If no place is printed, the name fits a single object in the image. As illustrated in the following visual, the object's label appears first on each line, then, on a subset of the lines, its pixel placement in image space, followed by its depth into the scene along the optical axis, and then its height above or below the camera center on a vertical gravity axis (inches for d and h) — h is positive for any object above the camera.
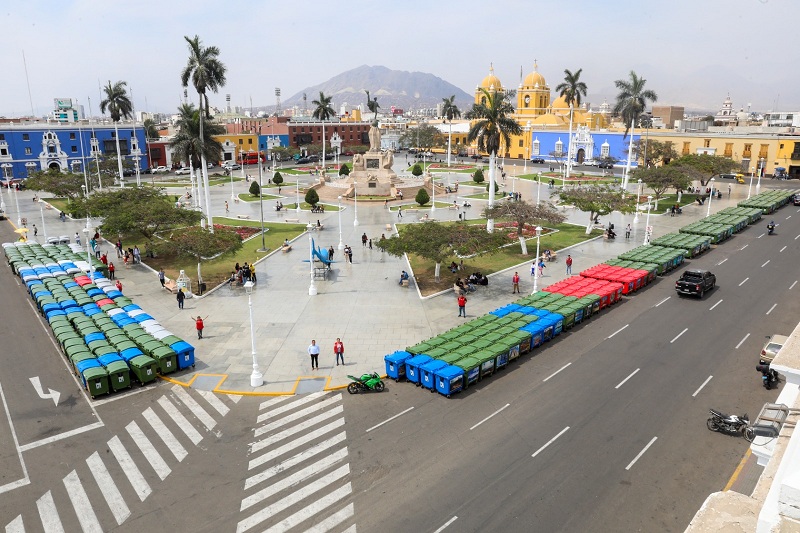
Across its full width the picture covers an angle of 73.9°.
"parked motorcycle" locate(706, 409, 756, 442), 705.6 -360.8
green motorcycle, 828.0 -365.1
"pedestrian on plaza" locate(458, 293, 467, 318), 1112.2 -327.4
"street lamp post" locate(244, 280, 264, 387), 849.5 -363.5
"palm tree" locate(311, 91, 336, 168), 4026.1 +266.2
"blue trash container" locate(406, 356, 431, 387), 845.2 -344.5
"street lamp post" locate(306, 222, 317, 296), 1281.9 -343.0
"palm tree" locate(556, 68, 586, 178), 3080.7 +331.3
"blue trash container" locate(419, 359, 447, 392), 821.9 -346.5
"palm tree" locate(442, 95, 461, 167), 4630.9 +332.6
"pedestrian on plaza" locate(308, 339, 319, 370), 892.0 -341.7
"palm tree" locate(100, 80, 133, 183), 2984.7 +230.7
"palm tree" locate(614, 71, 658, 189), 2679.6 +242.5
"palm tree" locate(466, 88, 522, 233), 1775.3 +65.3
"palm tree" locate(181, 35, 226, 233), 1766.7 +244.2
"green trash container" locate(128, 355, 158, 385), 852.6 -354.1
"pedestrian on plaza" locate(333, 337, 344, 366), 904.3 -337.8
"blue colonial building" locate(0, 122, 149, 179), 3331.7 -27.6
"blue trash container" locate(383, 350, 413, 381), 860.6 -348.5
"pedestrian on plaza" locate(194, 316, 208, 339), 1024.9 -343.0
